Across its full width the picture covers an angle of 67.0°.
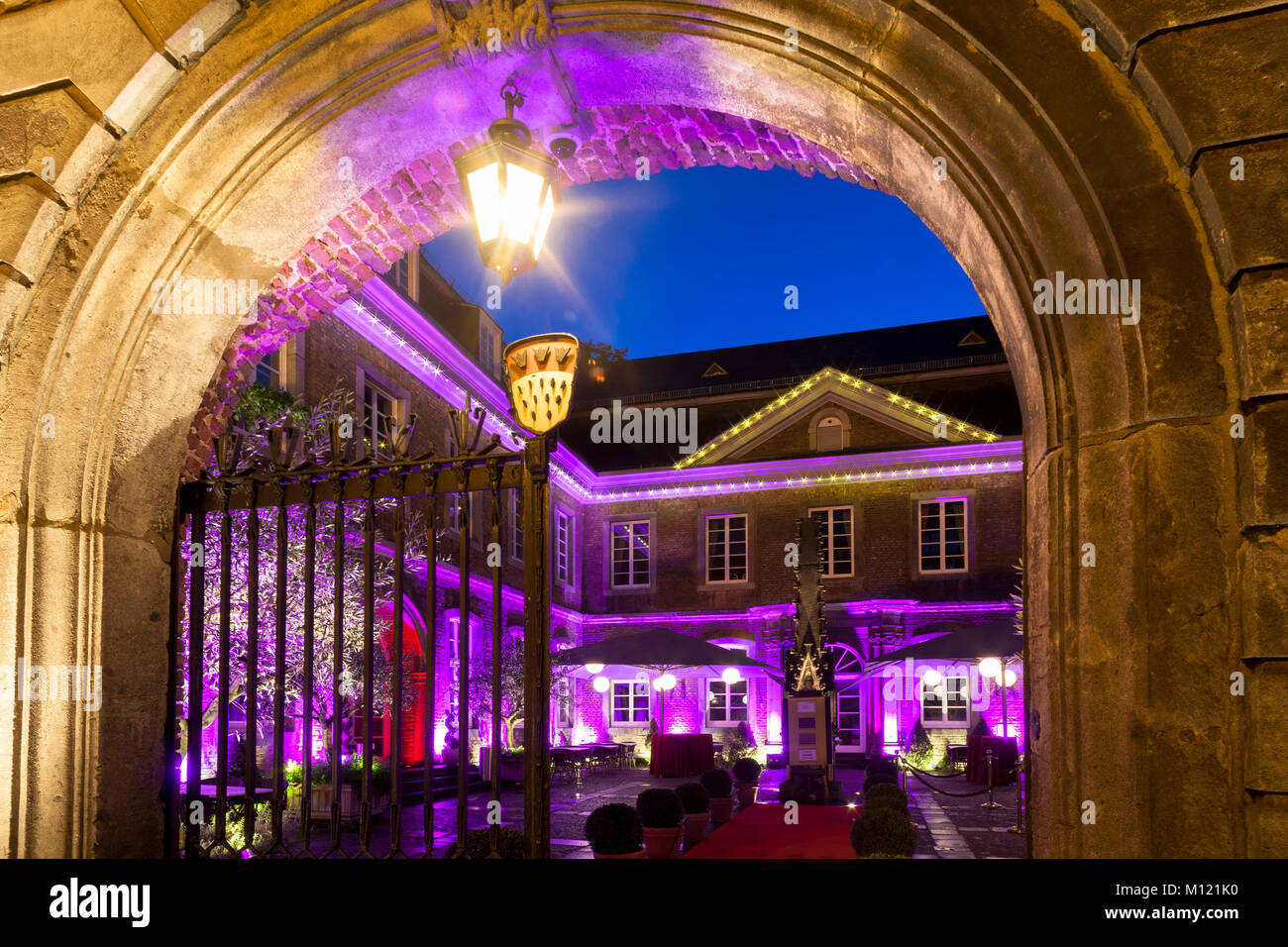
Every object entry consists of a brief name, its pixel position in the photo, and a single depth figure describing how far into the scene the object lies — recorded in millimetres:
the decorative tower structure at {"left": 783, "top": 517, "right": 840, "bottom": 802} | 12328
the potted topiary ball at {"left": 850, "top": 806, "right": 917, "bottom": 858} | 6250
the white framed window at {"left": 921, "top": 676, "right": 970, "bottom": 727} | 23297
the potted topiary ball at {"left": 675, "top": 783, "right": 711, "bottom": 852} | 10375
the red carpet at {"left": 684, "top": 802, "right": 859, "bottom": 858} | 9164
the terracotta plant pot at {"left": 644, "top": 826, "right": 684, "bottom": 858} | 8406
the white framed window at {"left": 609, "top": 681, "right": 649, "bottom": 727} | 25703
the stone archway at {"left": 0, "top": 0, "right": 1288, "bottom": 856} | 2295
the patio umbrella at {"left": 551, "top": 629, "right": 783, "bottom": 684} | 17547
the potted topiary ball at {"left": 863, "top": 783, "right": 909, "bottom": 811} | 7535
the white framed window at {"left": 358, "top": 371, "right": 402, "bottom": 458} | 15820
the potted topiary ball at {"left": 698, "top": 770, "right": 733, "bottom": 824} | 12383
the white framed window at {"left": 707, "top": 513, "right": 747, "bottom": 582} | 26203
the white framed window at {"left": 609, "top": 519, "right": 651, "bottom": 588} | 27062
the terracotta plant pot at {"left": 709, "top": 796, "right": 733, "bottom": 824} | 12367
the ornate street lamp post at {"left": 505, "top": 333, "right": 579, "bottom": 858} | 3230
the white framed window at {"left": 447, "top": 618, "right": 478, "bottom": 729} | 16345
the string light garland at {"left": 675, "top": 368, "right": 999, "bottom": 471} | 24250
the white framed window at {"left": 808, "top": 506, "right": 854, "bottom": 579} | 25172
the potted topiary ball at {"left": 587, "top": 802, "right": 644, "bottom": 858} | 6832
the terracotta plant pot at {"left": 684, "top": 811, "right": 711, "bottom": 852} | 10438
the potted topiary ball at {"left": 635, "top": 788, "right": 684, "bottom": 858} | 8438
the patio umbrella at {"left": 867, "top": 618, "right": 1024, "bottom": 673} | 16375
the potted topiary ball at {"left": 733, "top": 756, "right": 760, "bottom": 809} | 14242
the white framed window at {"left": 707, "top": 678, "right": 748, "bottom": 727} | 24938
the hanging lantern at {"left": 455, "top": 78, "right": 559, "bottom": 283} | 3412
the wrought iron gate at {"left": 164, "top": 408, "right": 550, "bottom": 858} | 3297
